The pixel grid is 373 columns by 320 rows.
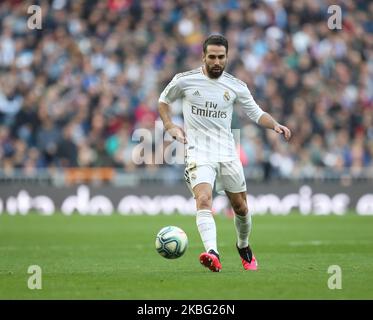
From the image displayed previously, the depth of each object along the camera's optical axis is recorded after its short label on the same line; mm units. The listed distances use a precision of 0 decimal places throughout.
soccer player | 10609
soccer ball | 10555
